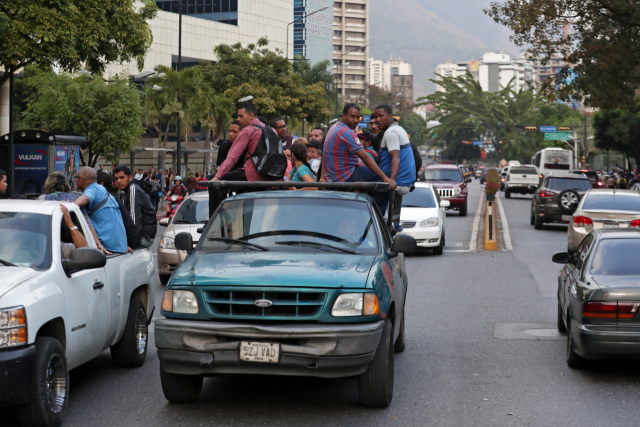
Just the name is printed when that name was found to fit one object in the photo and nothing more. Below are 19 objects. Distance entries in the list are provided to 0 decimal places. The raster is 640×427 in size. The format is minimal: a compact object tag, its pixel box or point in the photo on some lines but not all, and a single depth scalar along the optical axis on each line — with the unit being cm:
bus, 6431
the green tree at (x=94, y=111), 3519
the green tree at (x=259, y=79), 5056
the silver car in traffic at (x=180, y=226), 1388
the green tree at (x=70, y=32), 1888
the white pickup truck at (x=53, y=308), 534
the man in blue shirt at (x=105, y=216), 786
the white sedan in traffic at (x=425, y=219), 1847
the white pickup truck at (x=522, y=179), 5128
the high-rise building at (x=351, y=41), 17900
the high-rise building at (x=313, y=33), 13725
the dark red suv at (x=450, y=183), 3234
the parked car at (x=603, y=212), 1794
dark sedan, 712
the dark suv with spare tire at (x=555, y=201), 2602
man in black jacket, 1072
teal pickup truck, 580
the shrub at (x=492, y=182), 2687
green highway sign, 10312
